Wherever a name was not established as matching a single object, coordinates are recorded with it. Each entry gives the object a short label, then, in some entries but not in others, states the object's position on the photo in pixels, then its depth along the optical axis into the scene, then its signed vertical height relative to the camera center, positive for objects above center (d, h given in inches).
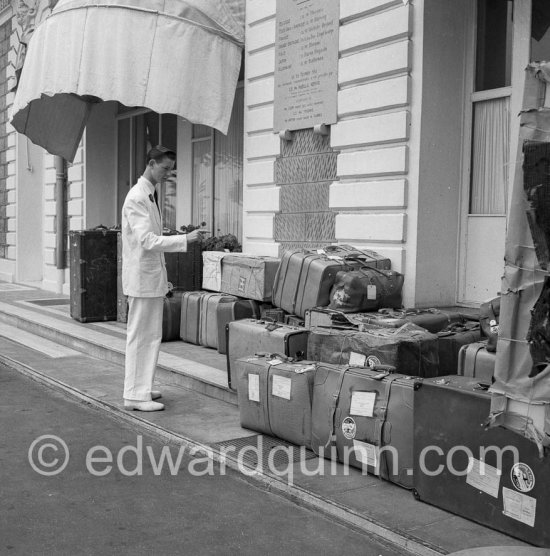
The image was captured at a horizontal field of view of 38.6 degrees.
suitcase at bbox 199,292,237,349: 378.0 -44.5
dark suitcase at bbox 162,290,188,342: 407.8 -48.6
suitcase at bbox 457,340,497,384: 207.2 -35.2
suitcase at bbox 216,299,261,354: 361.4 -39.8
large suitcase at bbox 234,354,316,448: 225.0 -50.1
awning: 431.5 +94.9
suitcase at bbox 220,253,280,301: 357.1 -22.9
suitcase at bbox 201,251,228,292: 395.2 -22.6
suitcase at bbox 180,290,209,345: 393.7 -45.8
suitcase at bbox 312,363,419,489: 195.5 -49.7
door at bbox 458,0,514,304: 327.0 +33.5
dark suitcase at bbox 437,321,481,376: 238.8 -35.4
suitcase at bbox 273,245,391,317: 307.9 -17.9
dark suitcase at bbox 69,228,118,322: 466.0 -29.4
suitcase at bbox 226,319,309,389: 258.7 -38.3
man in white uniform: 265.0 -16.8
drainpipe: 663.1 +8.9
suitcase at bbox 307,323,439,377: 224.5 -35.3
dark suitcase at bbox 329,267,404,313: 301.7 -24.3
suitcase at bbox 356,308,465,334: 264.8 -31.1
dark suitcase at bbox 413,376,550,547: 160.4 -50.9
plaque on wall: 378.6 +82.1
